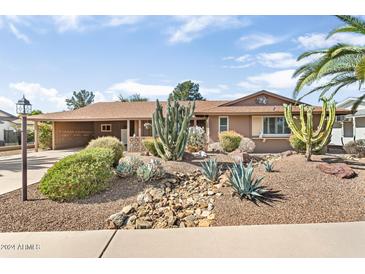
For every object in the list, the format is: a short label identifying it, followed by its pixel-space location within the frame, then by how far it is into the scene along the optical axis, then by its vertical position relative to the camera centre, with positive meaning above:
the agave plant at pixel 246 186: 6.11 -1.17
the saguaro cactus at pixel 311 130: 8.96 +0.19
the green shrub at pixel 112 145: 9.50 -0.30
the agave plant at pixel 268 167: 7.88 -0.93
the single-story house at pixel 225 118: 16.44 +1.21
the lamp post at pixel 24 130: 6.26 +0.17
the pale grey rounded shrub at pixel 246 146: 14.33 -0.55
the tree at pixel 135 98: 37.91 +5.50
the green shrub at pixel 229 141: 14.11 -0.28
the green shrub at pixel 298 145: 11.82 -0.43
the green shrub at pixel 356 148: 11.90 -0.58
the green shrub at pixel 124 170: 7.68 -0.96
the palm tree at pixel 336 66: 7.56 +2.45
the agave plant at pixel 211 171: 7.53 -1.00
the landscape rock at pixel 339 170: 7.36 -0.98
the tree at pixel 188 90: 33.66 +5.83
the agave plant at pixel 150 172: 7.31 -0.98
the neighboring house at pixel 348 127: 19.78 +0.67
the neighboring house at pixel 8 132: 25.15 +0.49
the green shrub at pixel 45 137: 20.80 -0.01
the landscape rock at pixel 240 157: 10.32 -0.84
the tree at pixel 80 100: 52.09 +7.21
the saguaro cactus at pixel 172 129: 9.41 +0.25
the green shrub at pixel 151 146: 10.63 -0.40
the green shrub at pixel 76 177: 6.24 -0.98
